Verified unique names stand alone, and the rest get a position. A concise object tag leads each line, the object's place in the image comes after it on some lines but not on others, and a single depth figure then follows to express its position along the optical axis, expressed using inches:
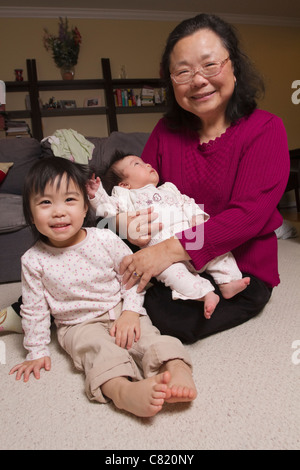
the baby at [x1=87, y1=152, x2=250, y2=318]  45.3
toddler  40.0
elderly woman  46.3
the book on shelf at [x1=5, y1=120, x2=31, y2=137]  165.6
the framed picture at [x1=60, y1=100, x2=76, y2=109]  178.3
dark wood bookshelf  170.1
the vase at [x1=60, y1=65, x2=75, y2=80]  176.1
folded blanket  116.0
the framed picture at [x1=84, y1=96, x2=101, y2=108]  183.6
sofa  90.0
